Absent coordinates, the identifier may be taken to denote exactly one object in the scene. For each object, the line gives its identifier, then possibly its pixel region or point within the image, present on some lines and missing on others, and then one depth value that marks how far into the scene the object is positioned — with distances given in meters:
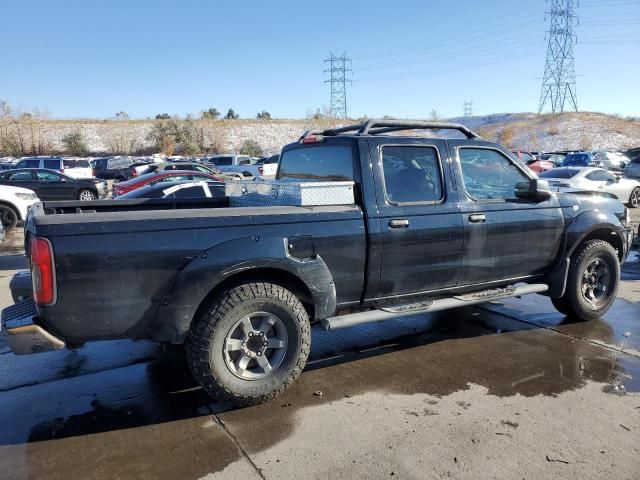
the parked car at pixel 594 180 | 15.27
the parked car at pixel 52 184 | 17.55
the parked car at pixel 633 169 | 21.16
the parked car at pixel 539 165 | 24.97
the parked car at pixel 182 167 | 21.44
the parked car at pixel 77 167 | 26.26
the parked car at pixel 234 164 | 25.13
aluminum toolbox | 3.99
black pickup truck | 3.29
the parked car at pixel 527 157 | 26.31
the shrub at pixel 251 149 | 53.41
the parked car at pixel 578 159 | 26.33
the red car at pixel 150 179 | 13.45
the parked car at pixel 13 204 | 12.27
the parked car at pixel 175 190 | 10.48
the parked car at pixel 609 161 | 27.11
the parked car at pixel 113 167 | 29.29
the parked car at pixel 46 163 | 27.09
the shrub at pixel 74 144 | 53.88
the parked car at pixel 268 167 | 23.89
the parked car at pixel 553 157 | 32.27
